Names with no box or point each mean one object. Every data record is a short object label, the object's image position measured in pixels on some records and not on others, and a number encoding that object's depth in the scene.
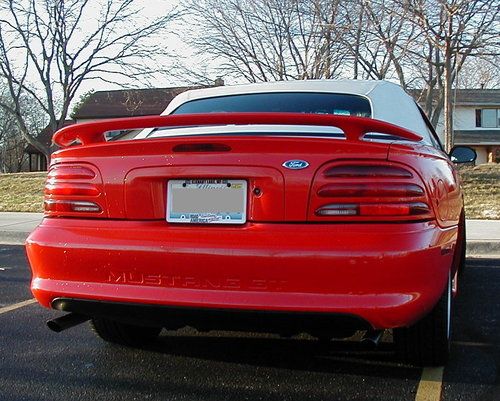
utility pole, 14.09
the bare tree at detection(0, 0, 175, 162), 22.58
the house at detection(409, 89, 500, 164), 39.81
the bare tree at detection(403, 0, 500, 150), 13.67
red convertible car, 2.44
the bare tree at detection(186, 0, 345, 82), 17.44
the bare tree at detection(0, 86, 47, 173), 54.30
